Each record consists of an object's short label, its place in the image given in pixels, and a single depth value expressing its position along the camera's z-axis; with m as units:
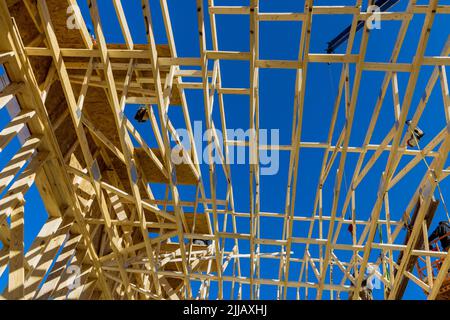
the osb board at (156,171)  9.18
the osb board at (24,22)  6.27
